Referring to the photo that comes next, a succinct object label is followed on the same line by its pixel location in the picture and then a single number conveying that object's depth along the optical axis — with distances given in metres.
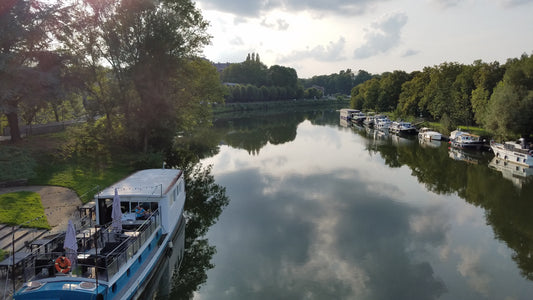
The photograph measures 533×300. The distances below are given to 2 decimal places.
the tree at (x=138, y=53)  40.25
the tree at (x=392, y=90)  106.81
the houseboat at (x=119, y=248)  13.53
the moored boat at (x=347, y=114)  114.75
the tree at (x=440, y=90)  71.94
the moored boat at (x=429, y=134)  66.62
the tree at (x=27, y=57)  31.64
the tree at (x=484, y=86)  61.09
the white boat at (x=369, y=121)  97.95
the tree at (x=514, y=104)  49.41
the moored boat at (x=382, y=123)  88.62
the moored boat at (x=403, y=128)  78.85
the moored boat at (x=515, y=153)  44.28
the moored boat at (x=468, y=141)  56.34
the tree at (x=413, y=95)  87.69
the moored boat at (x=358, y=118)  106.61
